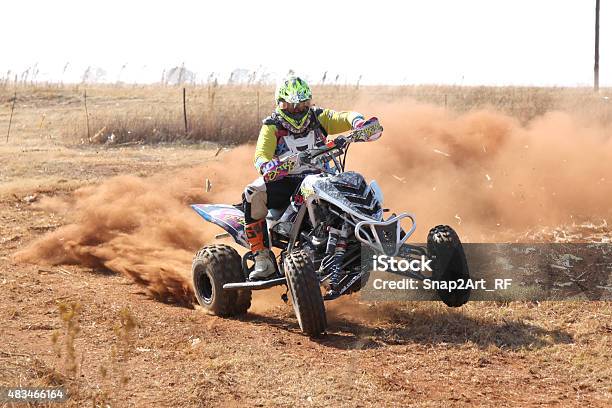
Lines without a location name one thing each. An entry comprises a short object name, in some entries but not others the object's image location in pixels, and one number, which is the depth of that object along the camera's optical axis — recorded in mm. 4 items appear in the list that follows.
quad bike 14672
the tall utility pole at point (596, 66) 74437
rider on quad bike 16547
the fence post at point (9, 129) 51737
